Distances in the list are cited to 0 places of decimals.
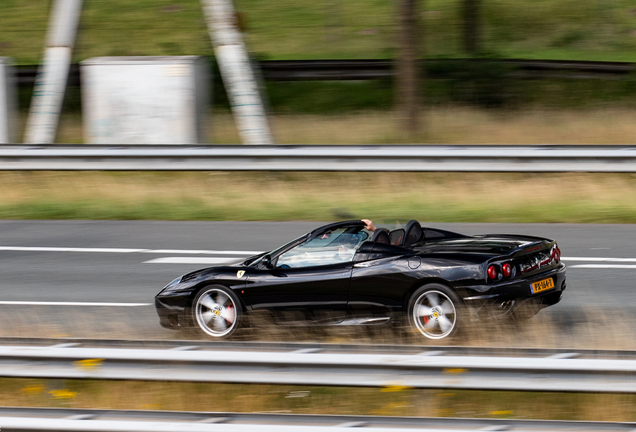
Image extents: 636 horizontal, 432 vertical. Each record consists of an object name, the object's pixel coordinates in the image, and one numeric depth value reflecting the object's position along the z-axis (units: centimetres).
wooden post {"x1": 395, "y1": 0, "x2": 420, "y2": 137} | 3525
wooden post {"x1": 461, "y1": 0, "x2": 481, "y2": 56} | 6172
